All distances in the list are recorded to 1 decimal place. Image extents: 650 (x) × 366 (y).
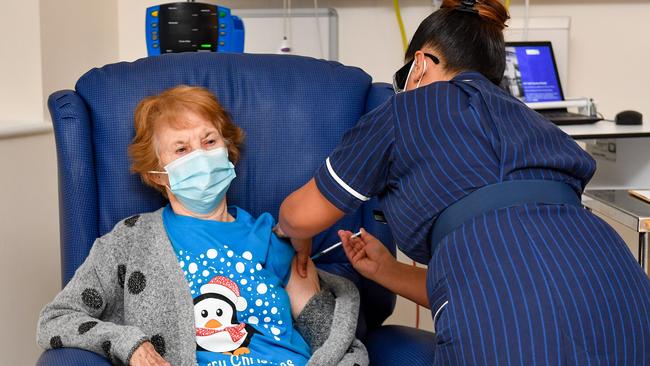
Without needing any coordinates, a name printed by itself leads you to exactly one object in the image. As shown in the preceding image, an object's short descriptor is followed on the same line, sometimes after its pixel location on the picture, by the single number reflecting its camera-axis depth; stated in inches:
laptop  114.0
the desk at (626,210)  74.8
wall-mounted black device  87.0
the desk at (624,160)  99.0
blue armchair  65.4
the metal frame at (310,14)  125.0
